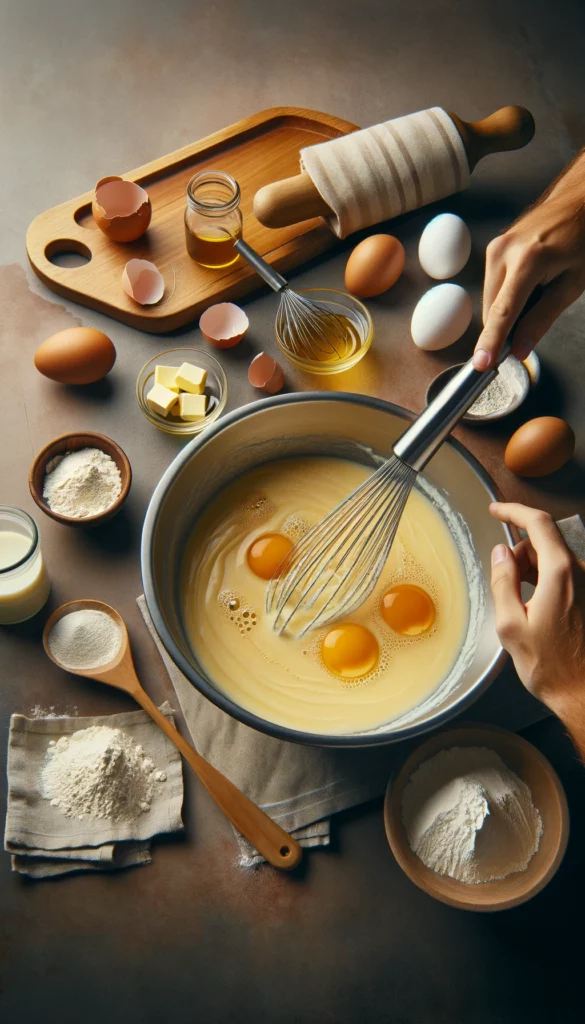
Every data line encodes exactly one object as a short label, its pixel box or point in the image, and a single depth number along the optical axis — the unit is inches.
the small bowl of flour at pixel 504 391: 71.3
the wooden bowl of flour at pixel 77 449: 64.4
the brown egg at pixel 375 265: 73.7
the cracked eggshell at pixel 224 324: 73.2
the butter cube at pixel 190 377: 69.6
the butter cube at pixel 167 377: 70.1
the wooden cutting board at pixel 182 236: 74.5
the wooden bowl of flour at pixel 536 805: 55.4
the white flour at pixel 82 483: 65.2
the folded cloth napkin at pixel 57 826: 58.2
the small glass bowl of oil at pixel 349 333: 72.9
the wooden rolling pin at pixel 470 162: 74.0
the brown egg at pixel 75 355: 69.0
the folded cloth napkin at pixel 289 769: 59.9
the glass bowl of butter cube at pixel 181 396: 69.4
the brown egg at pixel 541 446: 67.4
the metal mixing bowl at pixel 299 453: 53.9
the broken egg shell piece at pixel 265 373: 71.1
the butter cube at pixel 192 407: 69.5
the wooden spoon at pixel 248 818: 57.7
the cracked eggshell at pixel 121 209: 74.4
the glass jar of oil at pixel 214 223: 73.3
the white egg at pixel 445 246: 74.6
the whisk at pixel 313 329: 72.9
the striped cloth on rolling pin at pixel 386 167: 74.5
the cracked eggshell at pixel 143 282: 72.8
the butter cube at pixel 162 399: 68.6
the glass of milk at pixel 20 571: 60.8
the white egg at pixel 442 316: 71.4
